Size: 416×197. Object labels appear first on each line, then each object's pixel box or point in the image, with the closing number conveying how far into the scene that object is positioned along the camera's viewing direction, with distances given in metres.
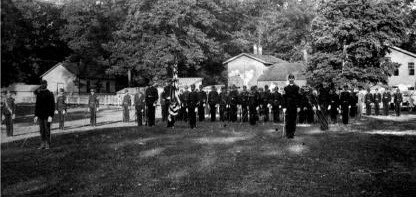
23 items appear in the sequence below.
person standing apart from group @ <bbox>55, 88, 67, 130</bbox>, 21.81
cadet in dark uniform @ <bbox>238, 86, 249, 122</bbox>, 24.31
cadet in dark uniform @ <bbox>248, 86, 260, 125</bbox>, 23.23
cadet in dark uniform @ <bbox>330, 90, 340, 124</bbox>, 22.97
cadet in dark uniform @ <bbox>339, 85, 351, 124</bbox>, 22.88
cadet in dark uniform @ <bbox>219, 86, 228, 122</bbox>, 25.47
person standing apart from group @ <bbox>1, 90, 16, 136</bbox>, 19.94
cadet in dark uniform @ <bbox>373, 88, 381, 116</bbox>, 32.19
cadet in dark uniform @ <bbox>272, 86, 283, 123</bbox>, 24.23
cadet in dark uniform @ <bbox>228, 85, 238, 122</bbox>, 24.69
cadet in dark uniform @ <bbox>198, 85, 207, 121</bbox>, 24.73
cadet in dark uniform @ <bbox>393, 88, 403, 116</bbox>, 31.02
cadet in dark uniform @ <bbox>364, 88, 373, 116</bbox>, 32.03
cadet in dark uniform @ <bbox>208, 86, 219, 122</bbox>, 25.58
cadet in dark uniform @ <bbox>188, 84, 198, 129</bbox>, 21.15
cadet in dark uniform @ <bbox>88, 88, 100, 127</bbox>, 23.91
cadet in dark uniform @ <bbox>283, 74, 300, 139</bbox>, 16.52
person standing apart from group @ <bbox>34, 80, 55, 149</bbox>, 14.27
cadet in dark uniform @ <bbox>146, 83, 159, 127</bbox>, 21.61
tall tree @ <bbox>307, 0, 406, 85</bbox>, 37.97
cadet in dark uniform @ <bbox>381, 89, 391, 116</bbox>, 31.67
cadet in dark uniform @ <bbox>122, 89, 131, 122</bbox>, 26.22
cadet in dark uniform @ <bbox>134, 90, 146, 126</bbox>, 23.02
